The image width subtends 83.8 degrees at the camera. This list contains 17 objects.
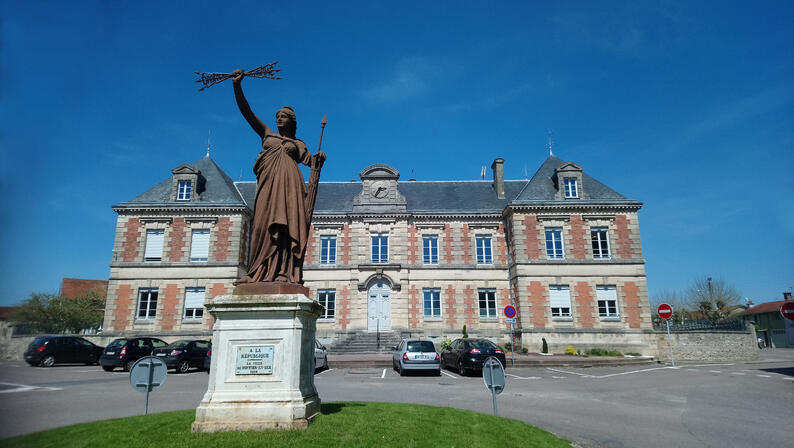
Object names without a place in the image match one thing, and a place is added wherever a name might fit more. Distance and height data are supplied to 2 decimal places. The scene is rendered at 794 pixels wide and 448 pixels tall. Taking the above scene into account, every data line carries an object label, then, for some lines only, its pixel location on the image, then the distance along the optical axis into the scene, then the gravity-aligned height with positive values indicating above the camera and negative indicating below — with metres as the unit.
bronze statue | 6.55 +1.60
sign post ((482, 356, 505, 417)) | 7.68 -0.96
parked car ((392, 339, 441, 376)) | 16.09 -1.25
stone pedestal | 5.73 -0.55
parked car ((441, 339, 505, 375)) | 16.30 -1.22
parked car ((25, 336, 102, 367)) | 19.44 -1.10
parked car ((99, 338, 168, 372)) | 18.05 -1.08
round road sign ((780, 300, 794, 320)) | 13.16 +0.19
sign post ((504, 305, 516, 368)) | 20.15 +0.36
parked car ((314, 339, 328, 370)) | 17.66 -1.40
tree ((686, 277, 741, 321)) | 41.53 +1.80
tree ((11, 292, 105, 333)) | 36.50 +1.14
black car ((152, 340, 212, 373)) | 17.58 -1.16
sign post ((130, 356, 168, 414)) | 7.43 -0.81
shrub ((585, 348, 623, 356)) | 24.28 -1.78
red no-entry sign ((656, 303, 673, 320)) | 19.83 +0.31
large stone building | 25.53 +3.58
